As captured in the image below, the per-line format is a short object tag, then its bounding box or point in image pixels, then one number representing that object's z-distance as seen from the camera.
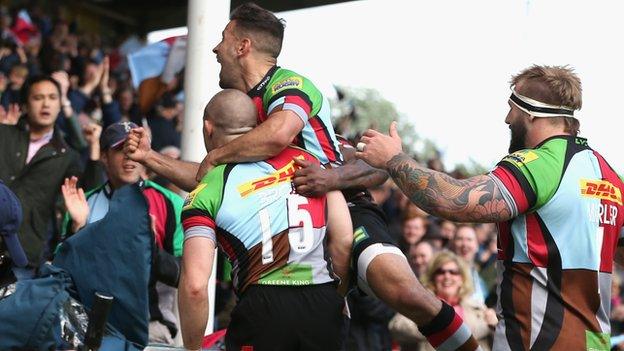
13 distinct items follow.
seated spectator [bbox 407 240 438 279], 17.47
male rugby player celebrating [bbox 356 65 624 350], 8.78
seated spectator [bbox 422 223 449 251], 19.40
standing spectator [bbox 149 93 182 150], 23.30
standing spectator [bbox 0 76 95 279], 15.69
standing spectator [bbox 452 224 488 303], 18.79
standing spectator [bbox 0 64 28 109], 20.72
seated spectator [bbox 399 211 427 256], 19.49
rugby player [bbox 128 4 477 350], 10.08
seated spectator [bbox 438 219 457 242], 21.24
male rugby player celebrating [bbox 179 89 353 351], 9.23
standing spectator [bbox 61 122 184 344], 12.94
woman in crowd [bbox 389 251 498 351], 14.53
